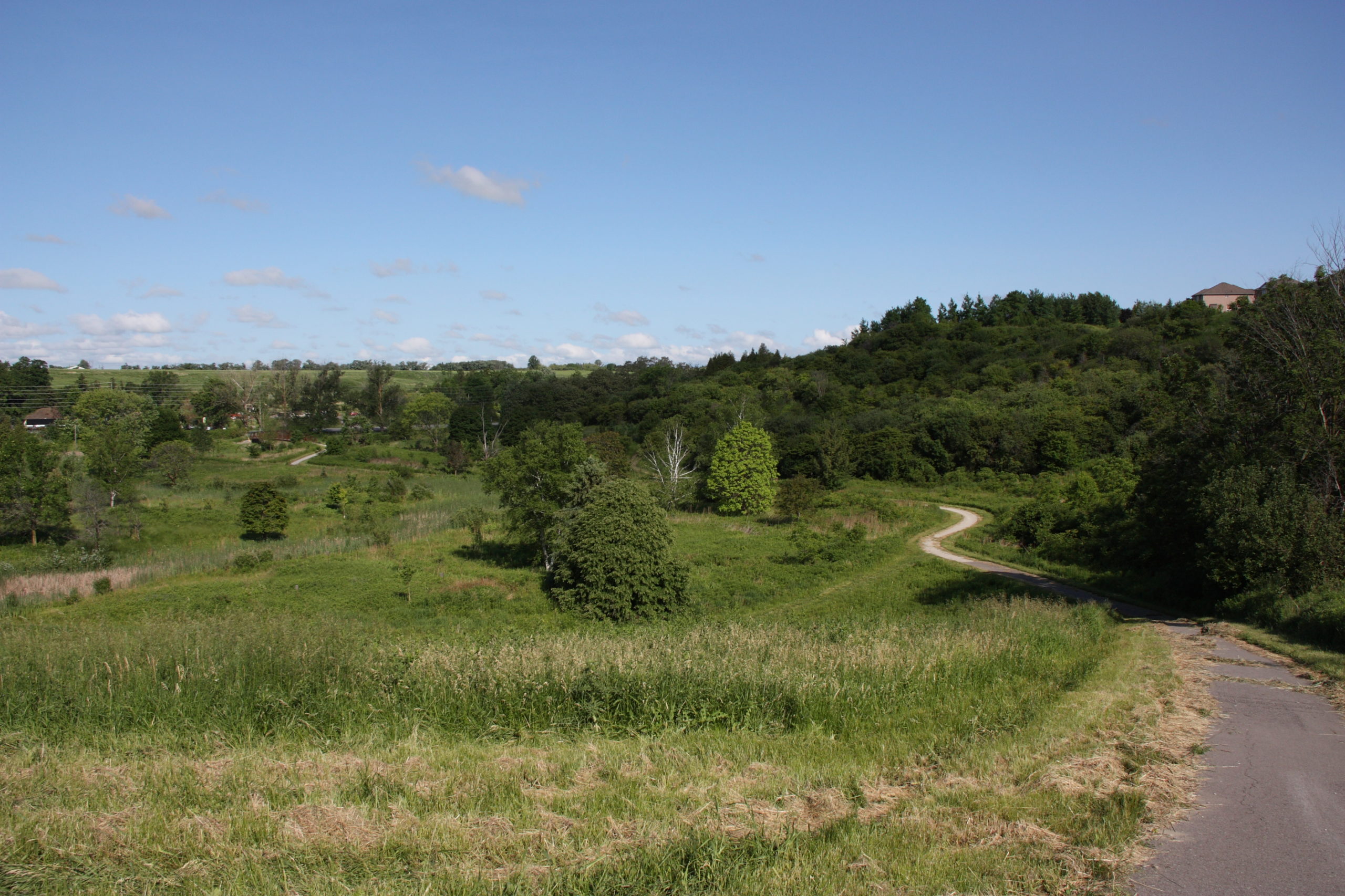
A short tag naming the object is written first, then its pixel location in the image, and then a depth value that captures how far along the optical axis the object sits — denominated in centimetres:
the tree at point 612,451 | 4681
